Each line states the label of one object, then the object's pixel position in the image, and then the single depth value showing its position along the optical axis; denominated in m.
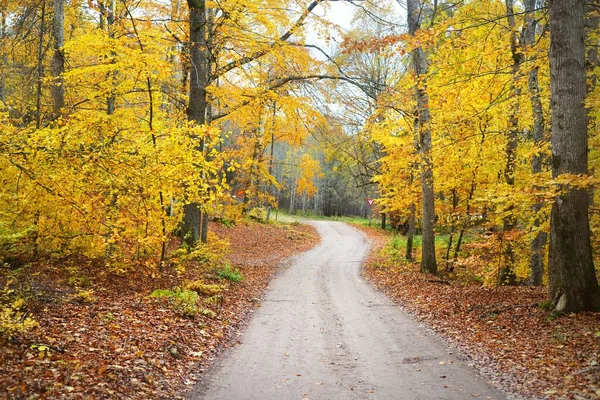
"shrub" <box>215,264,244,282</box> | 12.24
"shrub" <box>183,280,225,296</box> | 9.73
